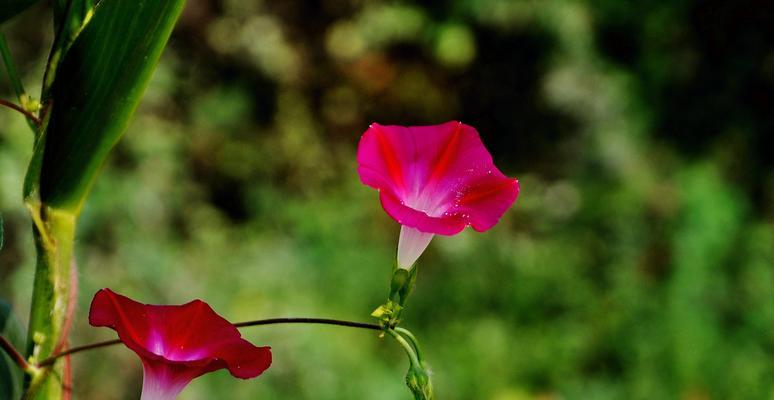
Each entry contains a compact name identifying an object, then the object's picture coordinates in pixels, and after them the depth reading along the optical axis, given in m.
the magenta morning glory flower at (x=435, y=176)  1.37
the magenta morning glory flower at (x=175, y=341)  1.34
